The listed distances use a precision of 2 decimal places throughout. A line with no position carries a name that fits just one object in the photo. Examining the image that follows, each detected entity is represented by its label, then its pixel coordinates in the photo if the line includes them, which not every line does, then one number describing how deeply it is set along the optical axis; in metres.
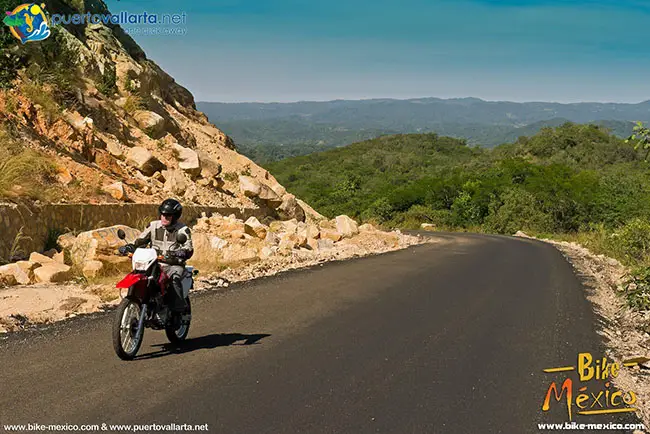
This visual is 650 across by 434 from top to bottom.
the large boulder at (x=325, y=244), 18.62
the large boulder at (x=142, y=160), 19.59
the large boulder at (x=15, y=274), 9.62
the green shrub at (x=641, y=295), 9.62
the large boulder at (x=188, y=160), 21.67
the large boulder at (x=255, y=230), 17.88
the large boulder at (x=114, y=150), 19.22
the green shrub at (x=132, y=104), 23.16
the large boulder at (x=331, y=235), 21.19
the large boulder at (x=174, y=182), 19.61
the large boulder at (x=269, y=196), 24.64
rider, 6.37
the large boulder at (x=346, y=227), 23.62
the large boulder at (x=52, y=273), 10.09
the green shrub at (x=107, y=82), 22.94
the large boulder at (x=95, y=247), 11.42
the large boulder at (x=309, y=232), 19.39
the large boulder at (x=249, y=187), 24.23
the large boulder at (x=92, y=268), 10.89
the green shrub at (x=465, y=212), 58.31
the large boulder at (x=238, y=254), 14.38
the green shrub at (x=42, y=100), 17.30
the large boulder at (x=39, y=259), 10.62
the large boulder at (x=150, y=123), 22.81
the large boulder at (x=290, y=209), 25.81
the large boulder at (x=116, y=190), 15.70
